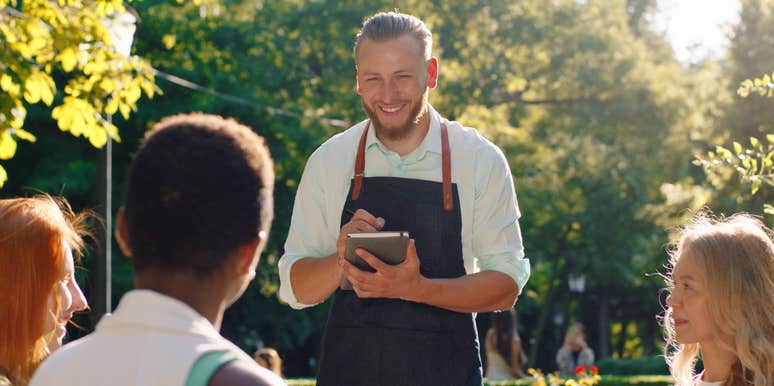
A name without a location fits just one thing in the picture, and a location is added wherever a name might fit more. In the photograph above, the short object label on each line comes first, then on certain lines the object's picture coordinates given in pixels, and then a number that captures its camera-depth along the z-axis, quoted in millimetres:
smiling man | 4070
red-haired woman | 3748
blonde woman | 4355
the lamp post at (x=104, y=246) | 11492
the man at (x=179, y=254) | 2102
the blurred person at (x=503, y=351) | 15562
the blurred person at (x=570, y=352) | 20719
